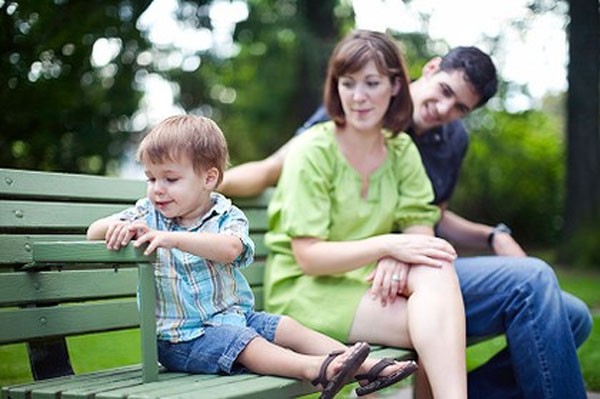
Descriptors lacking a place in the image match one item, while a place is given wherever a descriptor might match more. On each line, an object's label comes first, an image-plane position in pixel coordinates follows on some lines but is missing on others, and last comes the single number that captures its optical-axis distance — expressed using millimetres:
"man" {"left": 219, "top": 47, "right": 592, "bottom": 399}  2938
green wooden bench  2195
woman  2811
